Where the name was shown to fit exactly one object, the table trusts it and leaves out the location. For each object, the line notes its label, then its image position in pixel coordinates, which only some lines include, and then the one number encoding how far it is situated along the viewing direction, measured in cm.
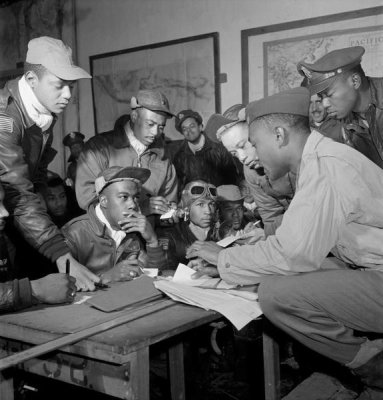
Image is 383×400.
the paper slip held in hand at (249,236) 273
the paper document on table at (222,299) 207
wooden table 174
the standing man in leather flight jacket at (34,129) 284
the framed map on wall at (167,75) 525
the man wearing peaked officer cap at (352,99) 361
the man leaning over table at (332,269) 215
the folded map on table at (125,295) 215
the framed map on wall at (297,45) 450
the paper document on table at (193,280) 238
